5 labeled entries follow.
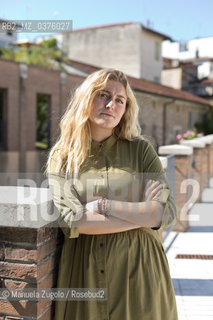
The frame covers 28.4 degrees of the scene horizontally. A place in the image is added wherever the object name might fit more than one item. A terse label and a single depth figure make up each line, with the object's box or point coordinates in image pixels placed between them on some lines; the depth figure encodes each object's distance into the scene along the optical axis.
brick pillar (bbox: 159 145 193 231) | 6.82
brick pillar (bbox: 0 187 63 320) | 1.96
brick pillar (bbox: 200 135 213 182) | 11.05
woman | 2.05
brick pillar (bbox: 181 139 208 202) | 8.66
